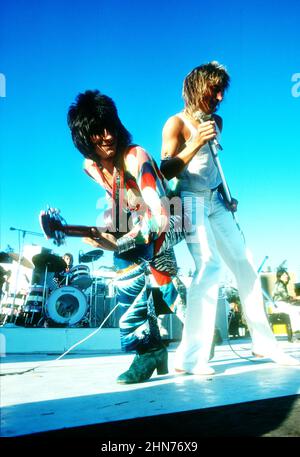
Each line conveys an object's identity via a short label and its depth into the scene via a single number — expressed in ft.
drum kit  22.26
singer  5.56
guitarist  4.54
